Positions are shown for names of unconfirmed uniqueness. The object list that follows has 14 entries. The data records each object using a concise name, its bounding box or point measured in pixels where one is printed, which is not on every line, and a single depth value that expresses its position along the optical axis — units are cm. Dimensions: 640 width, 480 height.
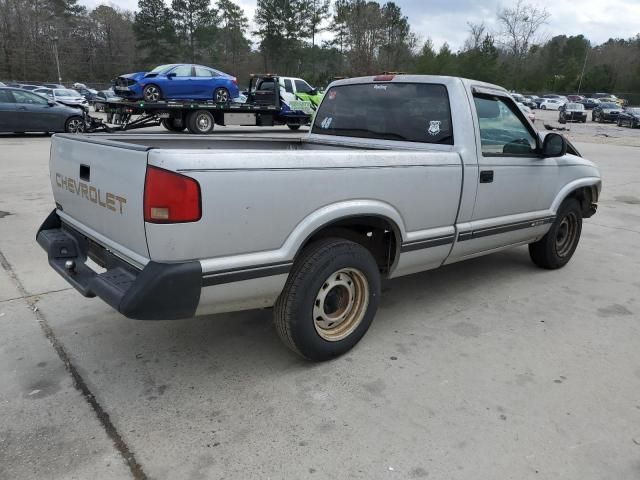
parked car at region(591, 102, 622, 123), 3750
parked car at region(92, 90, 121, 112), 1649
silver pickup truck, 230
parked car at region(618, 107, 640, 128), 3405
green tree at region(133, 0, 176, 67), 6606
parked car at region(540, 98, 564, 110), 5539
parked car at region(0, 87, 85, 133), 1489
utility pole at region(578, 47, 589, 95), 7311
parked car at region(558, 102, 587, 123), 3603
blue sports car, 1633
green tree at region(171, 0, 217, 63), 6781
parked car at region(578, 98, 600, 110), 5512
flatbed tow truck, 1548
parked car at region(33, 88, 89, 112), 2978
